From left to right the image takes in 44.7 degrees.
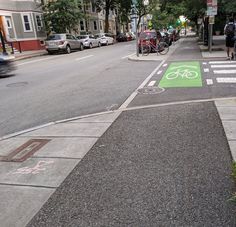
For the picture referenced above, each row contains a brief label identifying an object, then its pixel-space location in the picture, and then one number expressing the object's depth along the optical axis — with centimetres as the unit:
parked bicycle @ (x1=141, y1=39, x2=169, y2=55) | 1894
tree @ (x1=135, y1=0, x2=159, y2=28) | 5789
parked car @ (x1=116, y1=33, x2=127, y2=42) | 4878
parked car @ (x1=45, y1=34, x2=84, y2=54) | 2527
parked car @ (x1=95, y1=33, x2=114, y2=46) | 3647
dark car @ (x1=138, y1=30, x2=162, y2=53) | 2056
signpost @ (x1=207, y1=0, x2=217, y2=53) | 1495
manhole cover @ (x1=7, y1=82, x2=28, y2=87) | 1092
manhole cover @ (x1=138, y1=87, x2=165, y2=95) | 818
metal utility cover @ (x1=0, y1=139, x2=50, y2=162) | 447
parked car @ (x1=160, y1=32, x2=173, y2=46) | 2557
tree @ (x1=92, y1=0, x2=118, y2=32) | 4672
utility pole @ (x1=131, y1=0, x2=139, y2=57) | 1780
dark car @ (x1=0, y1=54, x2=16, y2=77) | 1326
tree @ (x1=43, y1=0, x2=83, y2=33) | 2875
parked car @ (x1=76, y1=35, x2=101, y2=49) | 3097
